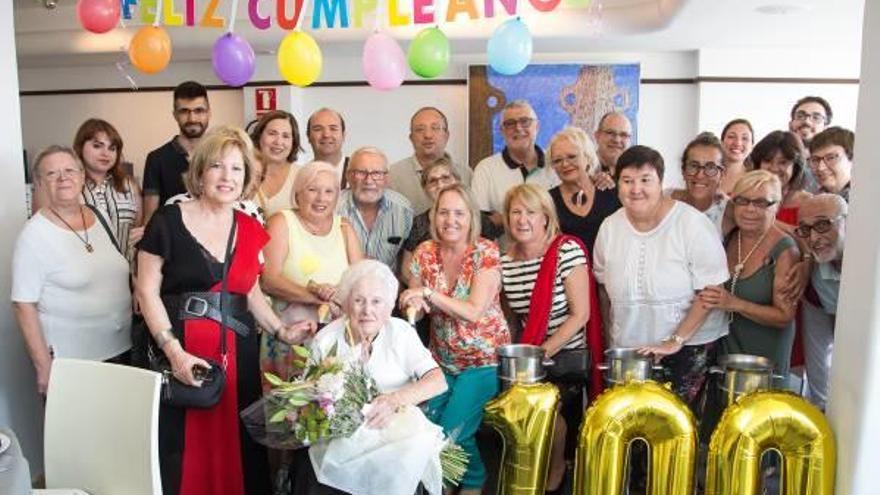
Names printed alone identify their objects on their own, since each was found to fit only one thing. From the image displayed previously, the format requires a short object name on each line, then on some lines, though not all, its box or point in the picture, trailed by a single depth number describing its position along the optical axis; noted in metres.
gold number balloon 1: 2.47
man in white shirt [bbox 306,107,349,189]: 3.68
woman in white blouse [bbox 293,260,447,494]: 2.38
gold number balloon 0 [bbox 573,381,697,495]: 2.32
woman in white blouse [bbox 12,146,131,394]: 2.62
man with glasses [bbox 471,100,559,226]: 3.70
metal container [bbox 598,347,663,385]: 2.46
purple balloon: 3.80
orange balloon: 3.78
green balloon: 3.69
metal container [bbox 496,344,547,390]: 2.52
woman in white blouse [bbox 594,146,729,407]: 2.70
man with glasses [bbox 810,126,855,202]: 3.24
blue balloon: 3.66
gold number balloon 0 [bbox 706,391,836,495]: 2.21
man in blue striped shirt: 3.17
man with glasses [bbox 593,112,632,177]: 3.94
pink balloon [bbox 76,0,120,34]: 3.65
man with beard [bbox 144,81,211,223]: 3.73
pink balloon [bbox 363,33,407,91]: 3.70
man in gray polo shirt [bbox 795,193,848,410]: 2.67
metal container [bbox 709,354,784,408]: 2.39
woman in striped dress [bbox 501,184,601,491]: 2.80
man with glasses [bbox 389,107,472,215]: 3.72
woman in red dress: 2.41
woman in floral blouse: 2.68
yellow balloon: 3.62
